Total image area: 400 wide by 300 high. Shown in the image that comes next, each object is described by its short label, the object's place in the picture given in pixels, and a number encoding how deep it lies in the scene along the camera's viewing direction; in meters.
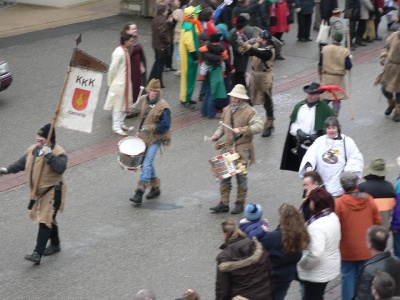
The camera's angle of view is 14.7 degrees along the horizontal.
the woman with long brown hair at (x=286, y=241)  14.01
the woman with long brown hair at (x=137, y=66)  26.13
